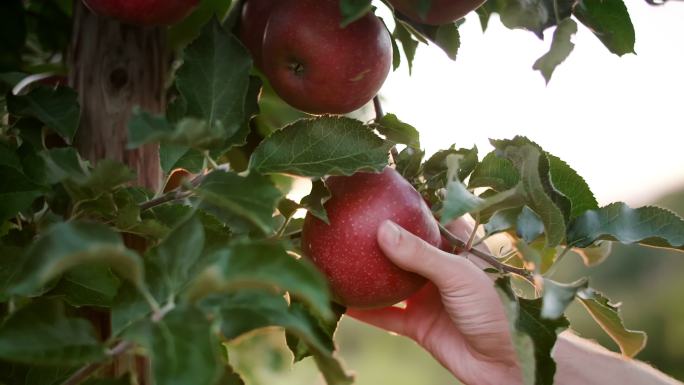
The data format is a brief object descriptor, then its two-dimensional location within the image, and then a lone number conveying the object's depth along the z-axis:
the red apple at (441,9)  0.67
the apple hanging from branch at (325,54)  0.75
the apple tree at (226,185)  0.45
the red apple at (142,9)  0.69
